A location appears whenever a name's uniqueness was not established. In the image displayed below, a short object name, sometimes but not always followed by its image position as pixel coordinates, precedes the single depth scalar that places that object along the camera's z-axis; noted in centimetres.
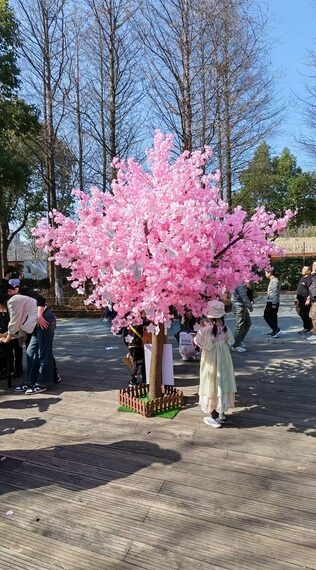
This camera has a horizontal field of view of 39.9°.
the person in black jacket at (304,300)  981
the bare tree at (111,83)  1244
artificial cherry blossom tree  411
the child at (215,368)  461
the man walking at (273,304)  934
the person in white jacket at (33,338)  609
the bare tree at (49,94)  1339
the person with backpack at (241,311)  793
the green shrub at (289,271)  2063
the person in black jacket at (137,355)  596
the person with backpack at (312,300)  923
